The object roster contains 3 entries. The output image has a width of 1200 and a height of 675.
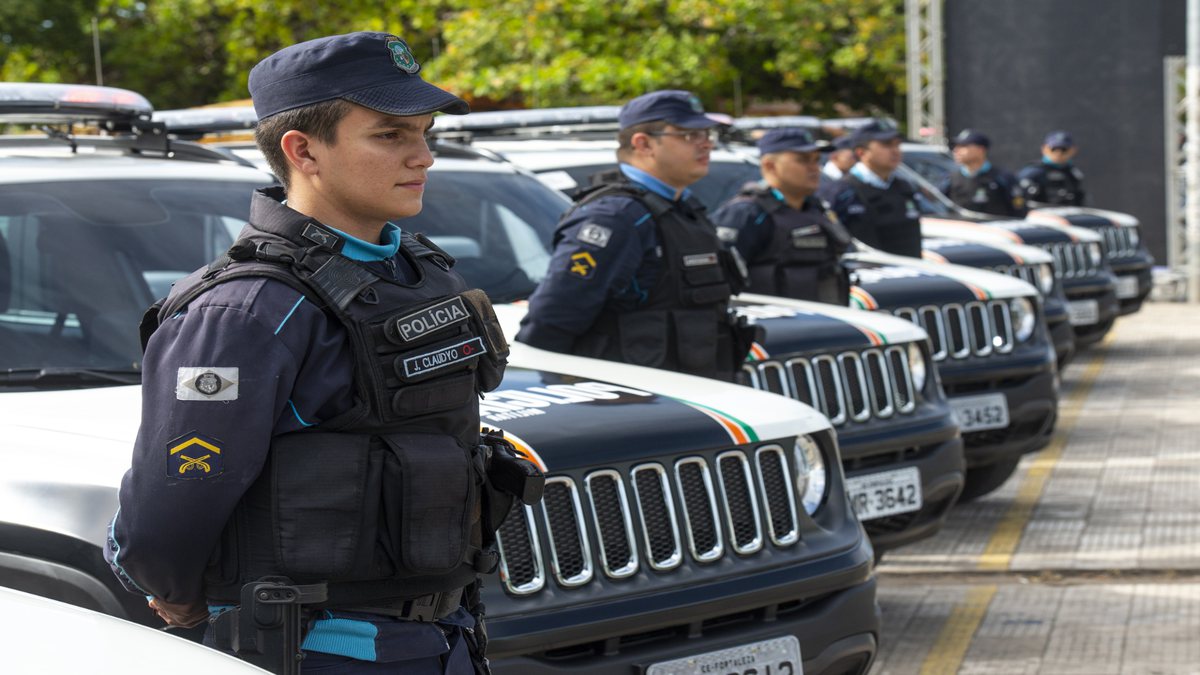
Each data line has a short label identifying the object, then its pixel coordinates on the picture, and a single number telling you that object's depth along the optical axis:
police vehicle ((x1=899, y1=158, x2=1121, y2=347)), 12.69
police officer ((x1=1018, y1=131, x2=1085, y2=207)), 16.55
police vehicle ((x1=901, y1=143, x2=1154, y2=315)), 14.73
